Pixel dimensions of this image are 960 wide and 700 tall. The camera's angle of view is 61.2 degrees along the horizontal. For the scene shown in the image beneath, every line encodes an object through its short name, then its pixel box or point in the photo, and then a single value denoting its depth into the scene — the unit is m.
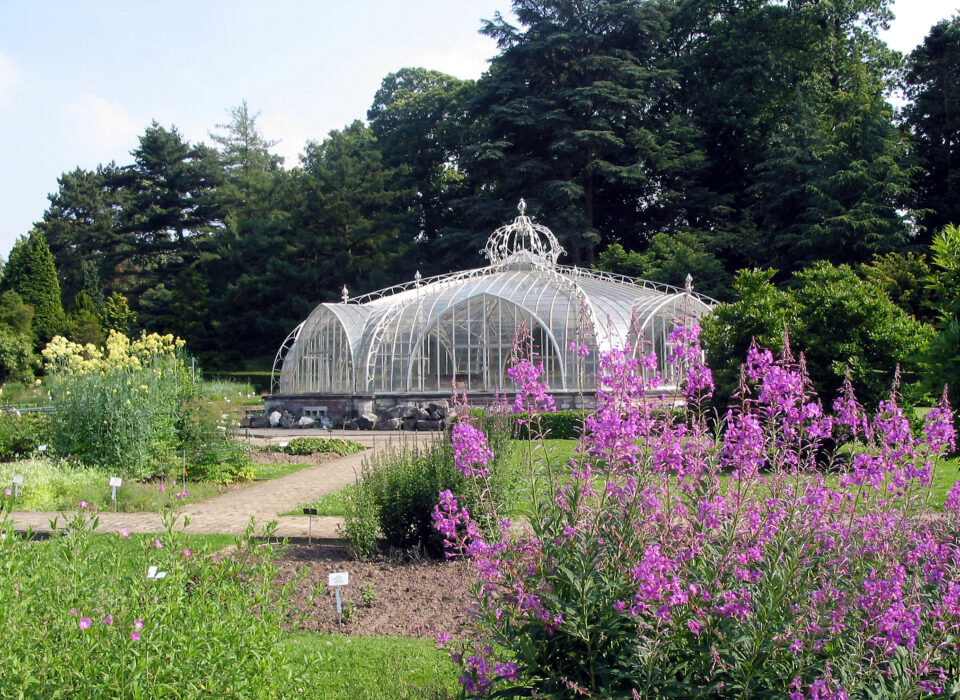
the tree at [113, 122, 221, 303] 43.66
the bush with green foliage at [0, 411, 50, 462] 13.17
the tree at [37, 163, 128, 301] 44.16
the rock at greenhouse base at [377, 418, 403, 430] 19.12
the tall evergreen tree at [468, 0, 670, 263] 34.09
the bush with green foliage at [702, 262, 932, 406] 11.49
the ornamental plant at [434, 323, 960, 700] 2.58
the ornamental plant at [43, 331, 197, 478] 10.91
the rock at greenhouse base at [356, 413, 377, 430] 19.59
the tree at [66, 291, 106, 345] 33.94
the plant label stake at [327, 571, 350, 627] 5.09
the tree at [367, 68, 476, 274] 39.22
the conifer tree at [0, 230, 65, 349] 34.78
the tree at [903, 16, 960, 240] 29.41
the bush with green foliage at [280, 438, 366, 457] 14.87
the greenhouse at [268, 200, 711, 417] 19.38
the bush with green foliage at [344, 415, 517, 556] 6.93
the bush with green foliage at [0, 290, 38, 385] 28.23
